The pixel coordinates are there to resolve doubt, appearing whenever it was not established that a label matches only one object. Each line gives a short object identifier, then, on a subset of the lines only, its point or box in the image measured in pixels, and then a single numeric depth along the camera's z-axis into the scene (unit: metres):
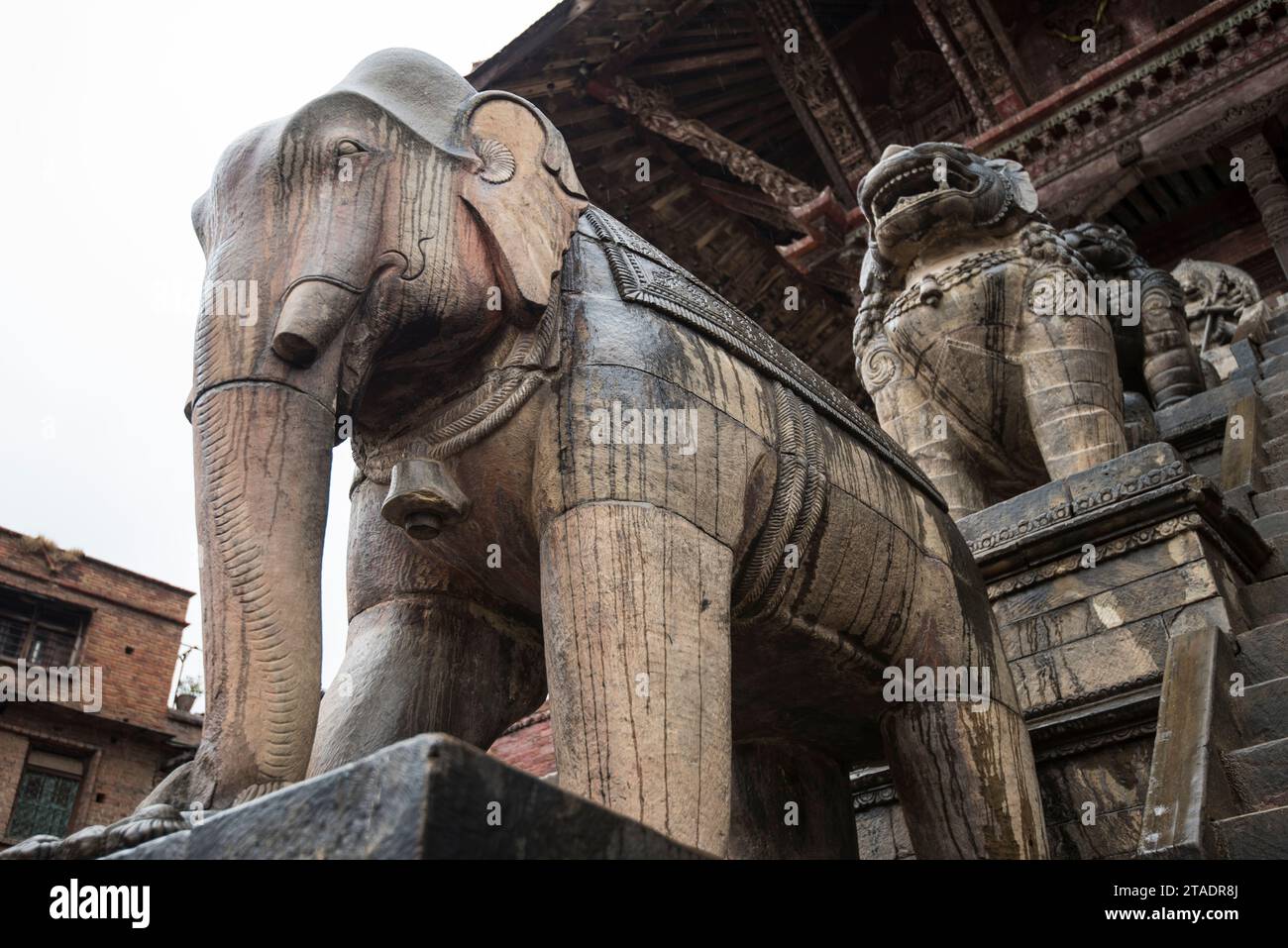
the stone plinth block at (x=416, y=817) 1.23
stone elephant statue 2.15
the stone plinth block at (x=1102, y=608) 3.51
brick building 17.14
